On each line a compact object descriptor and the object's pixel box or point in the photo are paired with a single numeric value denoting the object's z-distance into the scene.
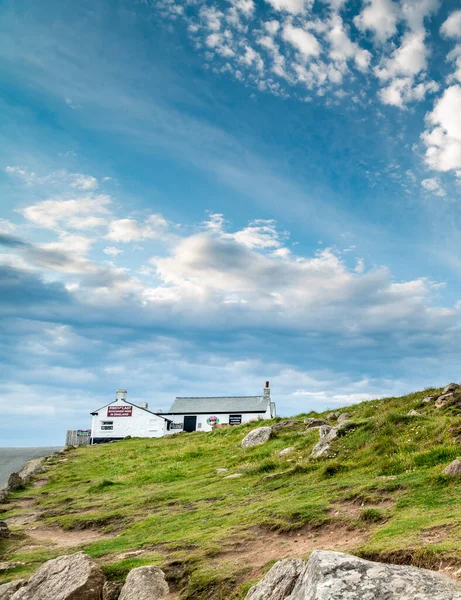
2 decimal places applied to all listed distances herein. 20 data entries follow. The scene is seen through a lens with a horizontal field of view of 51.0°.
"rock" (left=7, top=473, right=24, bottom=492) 32.67
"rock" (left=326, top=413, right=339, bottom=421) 35.62
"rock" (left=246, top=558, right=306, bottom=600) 8.88
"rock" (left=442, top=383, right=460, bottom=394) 27.89
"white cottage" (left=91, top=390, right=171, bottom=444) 80.69
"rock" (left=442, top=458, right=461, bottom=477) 14.22
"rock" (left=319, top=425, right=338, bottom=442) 23.65
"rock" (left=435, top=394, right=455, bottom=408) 25.89
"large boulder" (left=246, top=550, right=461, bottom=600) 6.74
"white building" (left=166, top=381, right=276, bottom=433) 82.50
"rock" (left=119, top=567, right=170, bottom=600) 11.43
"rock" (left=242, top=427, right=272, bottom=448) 32.36
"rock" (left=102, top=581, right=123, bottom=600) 11.93
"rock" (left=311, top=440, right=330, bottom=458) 22.08
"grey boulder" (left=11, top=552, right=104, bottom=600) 11.84
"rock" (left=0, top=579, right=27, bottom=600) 12.91
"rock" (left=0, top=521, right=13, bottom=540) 19.41
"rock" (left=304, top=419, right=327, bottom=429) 33.19
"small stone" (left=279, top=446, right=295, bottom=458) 25.42
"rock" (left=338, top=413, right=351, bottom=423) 31.90
